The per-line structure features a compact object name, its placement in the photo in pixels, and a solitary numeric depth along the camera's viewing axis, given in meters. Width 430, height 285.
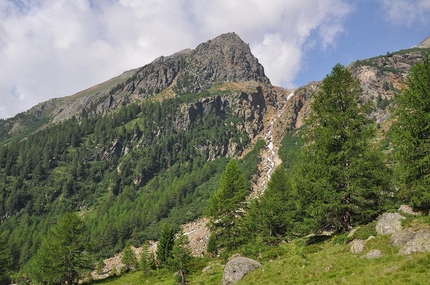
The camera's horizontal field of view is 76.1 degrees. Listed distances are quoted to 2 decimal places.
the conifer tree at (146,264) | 42.41
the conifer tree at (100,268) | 61.56
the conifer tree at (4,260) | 50.46
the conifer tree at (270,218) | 32.28
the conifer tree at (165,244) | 43.75
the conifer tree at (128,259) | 51.24
